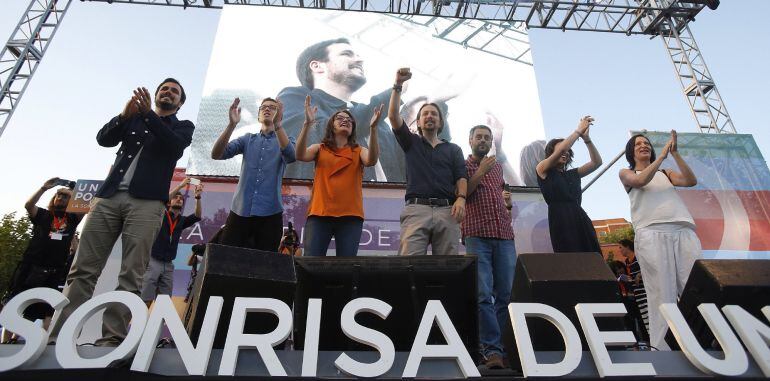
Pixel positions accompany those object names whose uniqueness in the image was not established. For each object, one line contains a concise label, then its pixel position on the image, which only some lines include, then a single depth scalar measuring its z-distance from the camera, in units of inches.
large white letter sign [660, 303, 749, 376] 65.4
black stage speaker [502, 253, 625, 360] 76.0
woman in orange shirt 111.3
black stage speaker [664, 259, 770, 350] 76.7
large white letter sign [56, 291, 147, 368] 63.5
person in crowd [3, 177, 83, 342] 150.6
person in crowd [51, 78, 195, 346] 95.3
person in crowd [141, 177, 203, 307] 178.1
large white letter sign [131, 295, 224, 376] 63.9
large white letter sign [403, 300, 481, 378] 65.6
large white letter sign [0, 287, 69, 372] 63.2
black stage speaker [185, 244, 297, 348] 73.2
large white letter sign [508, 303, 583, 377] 65.2
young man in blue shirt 116.1
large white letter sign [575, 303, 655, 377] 65.3
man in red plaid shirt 99.4
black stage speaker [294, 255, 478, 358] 81.8
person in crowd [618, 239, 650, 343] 168.1
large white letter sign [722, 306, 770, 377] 66.8
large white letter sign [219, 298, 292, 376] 64.4
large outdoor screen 281.4
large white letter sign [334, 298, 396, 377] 64.4
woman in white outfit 106.3
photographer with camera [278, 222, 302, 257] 189.8
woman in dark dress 121.3
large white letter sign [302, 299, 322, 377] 65.0
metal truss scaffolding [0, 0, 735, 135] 342.6
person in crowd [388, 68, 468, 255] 111.2
